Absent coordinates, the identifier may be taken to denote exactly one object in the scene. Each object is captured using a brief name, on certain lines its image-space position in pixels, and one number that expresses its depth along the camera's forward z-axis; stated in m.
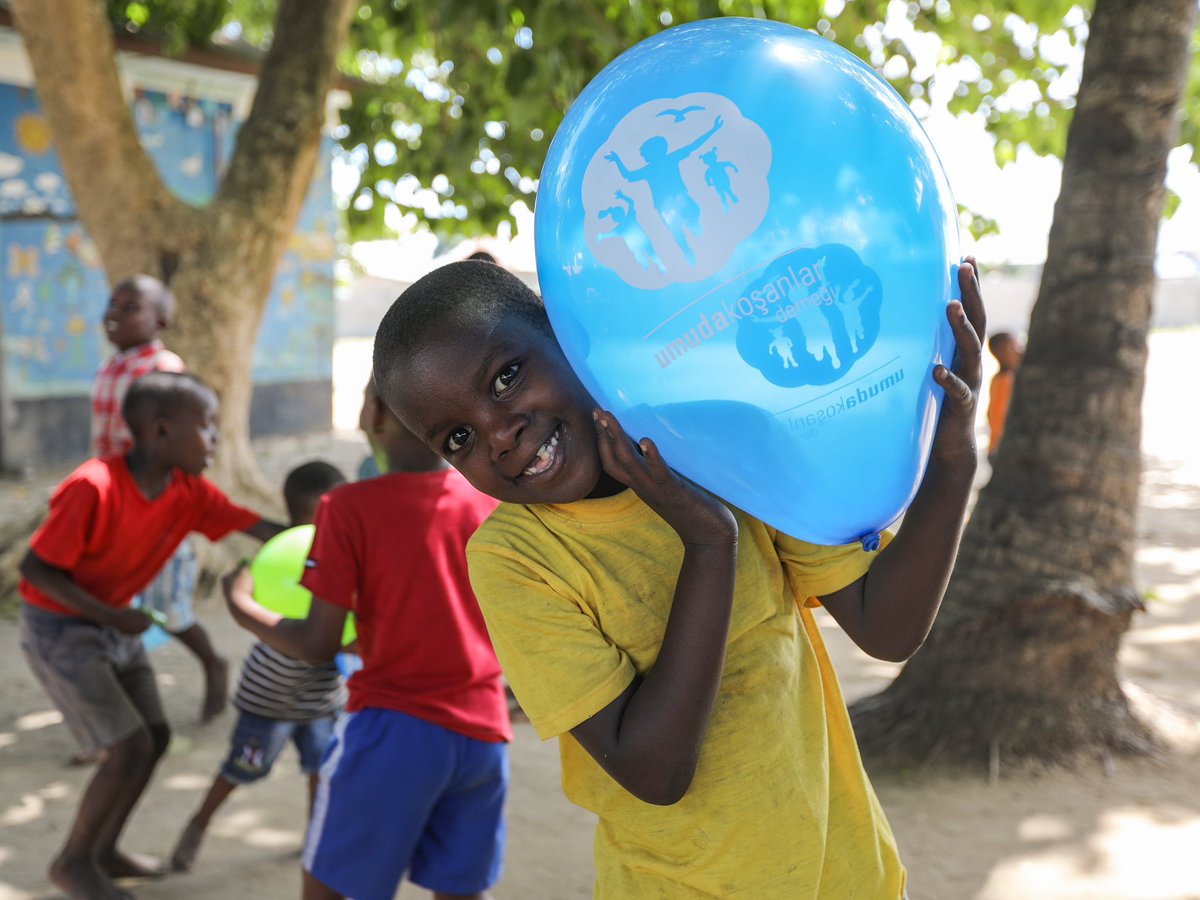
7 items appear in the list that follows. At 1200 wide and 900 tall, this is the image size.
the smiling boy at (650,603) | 1.22
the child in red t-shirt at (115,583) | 2.82
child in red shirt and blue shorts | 2.15
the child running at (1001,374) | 6.73
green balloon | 2.48
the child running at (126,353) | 4.66
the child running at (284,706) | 2.90
